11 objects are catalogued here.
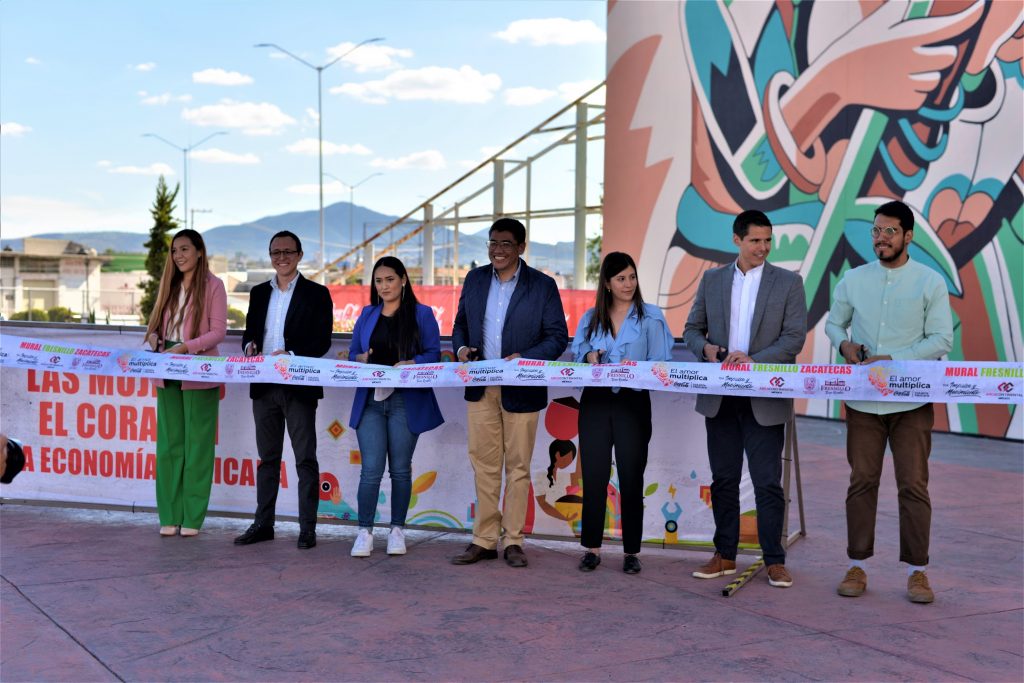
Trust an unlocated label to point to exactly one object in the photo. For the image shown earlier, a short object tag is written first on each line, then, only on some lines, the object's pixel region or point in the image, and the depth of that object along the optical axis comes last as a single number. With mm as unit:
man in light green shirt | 5480
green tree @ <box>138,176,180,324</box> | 54250
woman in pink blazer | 6855
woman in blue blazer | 6441
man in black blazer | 6641
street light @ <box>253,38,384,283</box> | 39344
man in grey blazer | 5816
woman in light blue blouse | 6047
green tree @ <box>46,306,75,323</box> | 39806
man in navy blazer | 6215
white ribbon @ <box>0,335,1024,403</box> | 5484
